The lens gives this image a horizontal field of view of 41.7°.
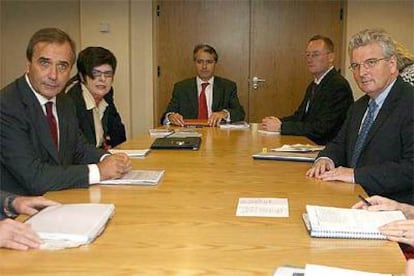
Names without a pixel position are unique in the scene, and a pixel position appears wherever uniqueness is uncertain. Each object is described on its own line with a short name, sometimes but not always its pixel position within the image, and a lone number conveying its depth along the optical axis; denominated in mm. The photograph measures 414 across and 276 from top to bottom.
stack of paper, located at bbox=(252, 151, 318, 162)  2713
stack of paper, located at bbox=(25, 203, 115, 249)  1403
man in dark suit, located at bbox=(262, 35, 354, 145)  3904
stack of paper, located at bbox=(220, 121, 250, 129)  4160
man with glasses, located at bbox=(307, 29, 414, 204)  2268
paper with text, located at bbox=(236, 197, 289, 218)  1726
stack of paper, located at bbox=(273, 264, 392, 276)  1181
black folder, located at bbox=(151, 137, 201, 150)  3076
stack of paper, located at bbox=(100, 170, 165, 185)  2141
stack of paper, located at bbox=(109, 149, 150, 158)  2820
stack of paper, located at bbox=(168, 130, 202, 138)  3530
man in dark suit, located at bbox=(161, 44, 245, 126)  4945
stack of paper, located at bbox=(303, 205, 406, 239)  1481
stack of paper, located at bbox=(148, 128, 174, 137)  3693
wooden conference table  1287
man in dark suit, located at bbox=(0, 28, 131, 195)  2096
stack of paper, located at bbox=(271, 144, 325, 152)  2973
